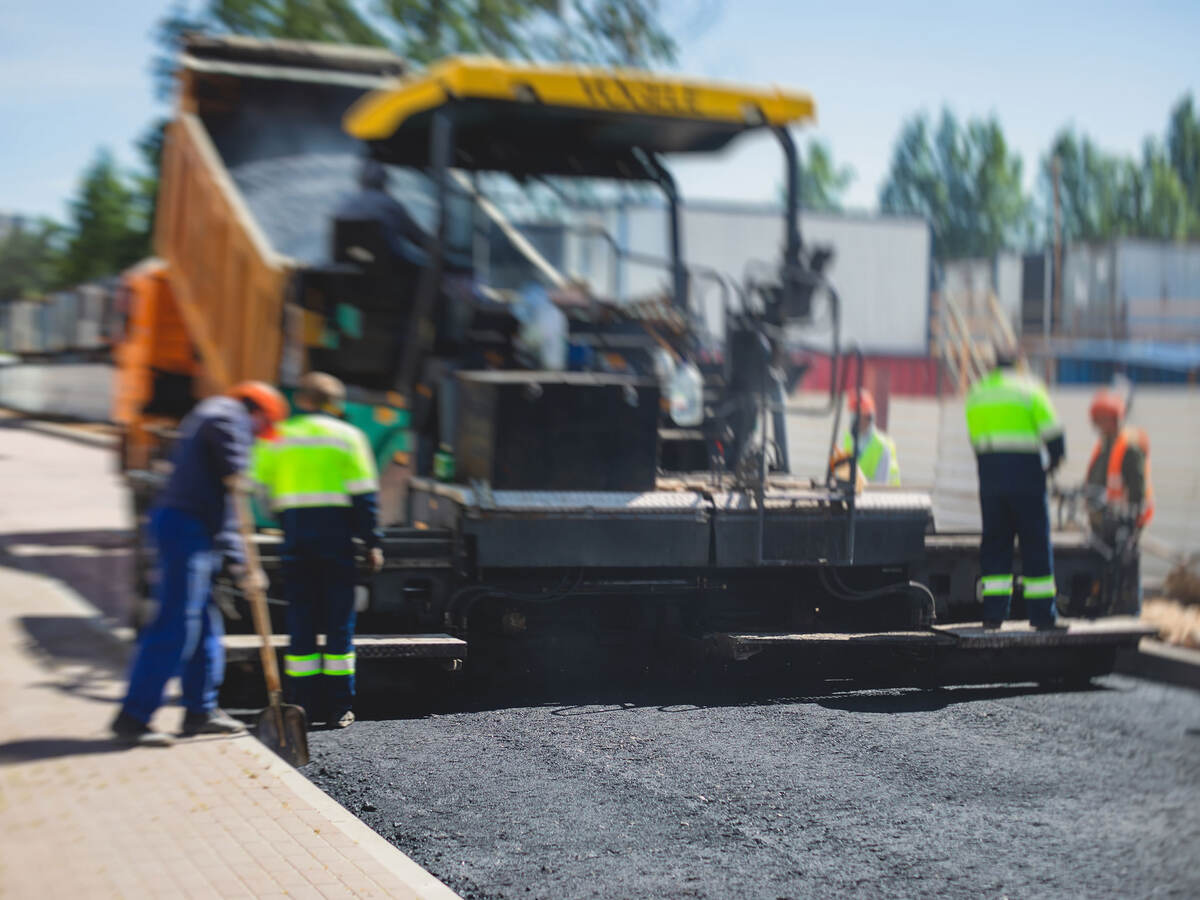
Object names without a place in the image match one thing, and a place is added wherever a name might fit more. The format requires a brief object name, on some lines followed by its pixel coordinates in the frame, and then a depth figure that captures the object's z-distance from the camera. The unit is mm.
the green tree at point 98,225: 38250
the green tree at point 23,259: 73188
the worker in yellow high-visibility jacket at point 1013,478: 7277
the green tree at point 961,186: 81375
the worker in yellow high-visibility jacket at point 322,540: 6105
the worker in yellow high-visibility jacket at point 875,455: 9062
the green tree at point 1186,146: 81062
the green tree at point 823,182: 82500
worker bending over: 5715
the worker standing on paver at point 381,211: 7285
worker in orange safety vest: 7848
